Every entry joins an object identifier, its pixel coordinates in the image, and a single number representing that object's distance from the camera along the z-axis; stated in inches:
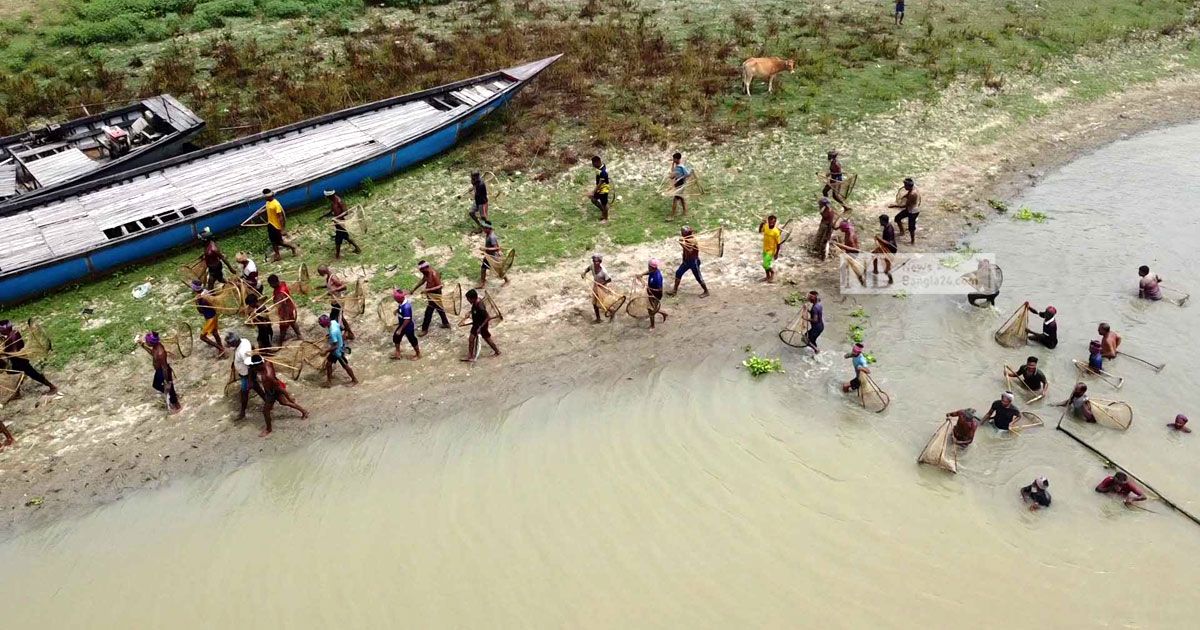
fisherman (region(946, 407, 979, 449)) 436.1
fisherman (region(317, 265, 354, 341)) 518.7
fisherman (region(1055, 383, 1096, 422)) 457.7
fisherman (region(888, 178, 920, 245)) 608.4
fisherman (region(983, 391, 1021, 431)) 440.8
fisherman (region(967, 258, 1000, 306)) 560.7
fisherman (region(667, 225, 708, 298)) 546.0
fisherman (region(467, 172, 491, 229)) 628.7
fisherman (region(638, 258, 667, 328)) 526.6
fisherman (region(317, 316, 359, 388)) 470.9
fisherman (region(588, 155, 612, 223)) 635.5
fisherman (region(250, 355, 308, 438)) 442.9
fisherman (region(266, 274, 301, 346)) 502.0
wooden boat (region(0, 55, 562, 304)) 575.8
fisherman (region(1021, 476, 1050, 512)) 404.5
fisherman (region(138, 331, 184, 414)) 450.6
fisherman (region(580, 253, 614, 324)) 534.0
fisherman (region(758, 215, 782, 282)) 562.6
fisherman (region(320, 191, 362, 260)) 593.3
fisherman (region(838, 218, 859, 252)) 590.7
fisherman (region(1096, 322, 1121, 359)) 500.4
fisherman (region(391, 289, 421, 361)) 484.7
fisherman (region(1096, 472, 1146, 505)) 406.9
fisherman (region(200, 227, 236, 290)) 536.4
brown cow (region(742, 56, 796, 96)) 842.8
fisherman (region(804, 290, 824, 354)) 498.6
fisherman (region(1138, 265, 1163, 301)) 566.3
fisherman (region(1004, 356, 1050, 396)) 470.6
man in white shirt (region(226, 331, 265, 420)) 443.2
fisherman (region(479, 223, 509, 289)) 568.7
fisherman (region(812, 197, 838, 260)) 592.0
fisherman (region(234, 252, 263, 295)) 524.1
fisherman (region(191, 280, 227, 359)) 496.1
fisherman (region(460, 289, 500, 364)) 486.6
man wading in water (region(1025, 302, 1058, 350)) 511.5
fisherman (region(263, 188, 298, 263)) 586.9
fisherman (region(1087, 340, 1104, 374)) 490.3
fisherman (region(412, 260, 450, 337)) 516.4
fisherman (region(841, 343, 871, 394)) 471.5
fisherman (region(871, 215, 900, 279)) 584.4
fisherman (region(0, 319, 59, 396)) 462.9
